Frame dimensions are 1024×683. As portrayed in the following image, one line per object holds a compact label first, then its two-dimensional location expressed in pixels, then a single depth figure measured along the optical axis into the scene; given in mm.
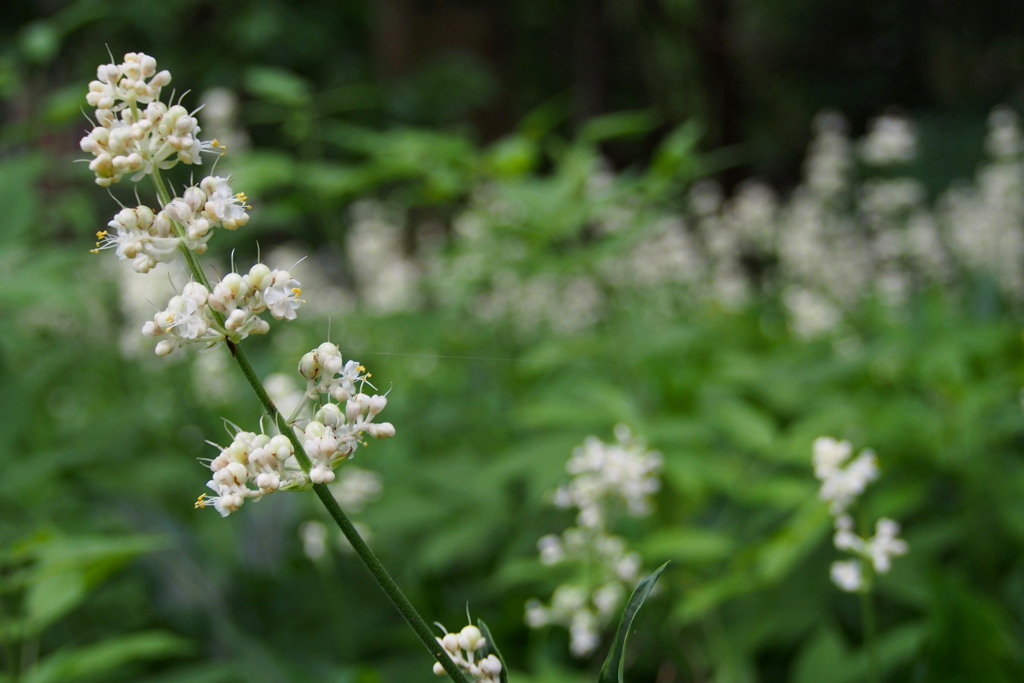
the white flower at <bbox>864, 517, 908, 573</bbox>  580
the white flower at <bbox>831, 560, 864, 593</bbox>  595
